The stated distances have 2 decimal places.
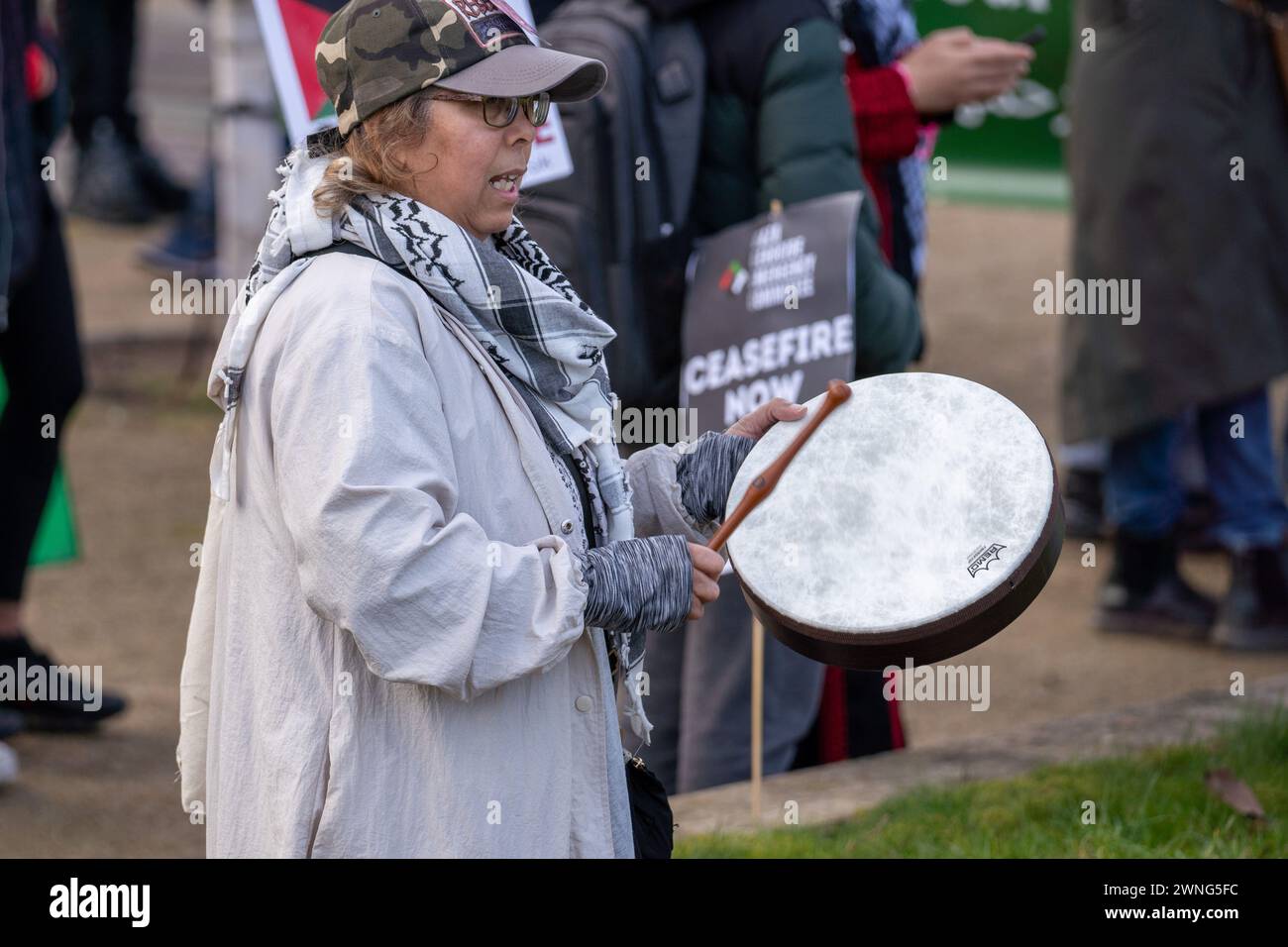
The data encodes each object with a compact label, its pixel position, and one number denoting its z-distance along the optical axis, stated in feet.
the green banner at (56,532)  36.91
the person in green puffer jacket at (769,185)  25.52
